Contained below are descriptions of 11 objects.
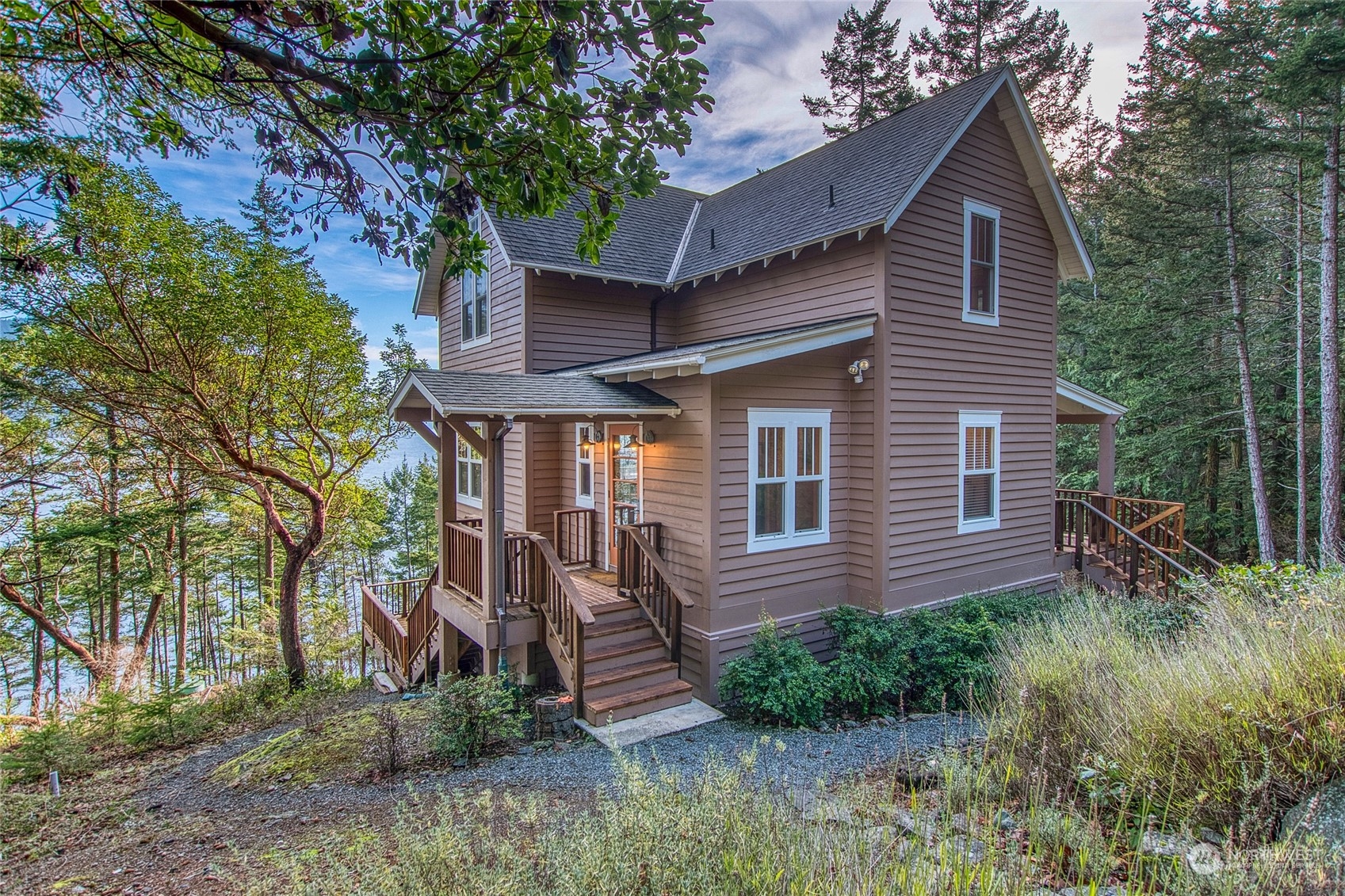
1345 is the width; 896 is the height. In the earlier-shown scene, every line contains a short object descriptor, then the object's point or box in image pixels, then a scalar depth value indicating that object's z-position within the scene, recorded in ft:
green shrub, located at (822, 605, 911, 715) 21.88
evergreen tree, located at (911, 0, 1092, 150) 62.28
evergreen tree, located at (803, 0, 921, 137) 64.95
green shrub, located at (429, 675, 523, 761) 18.78
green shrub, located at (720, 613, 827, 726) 20.84
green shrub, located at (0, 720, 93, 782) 20.24
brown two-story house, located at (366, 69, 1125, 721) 23.52
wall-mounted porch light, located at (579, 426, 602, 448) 30.01
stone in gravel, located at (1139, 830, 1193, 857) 9.29
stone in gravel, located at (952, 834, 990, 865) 7.45
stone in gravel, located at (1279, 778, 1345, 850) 8.70
